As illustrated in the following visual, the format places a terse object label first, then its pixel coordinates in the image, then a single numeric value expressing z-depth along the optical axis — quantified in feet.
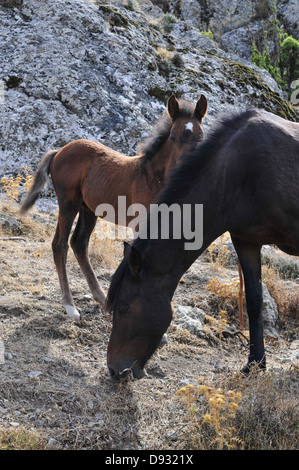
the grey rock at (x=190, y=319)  15.24
